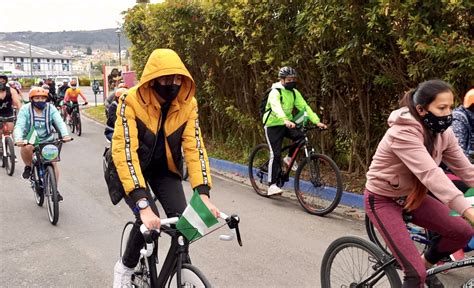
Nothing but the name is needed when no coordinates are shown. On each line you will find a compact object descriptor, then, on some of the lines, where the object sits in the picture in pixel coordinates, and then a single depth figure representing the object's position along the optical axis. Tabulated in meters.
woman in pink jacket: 2.89
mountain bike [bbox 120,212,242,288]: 2.78
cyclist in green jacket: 6.86
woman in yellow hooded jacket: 3.05
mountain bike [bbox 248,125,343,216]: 6.43
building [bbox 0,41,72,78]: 109.25
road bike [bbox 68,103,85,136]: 15.91
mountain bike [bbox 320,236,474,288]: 3.15
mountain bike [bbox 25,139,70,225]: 6.20
